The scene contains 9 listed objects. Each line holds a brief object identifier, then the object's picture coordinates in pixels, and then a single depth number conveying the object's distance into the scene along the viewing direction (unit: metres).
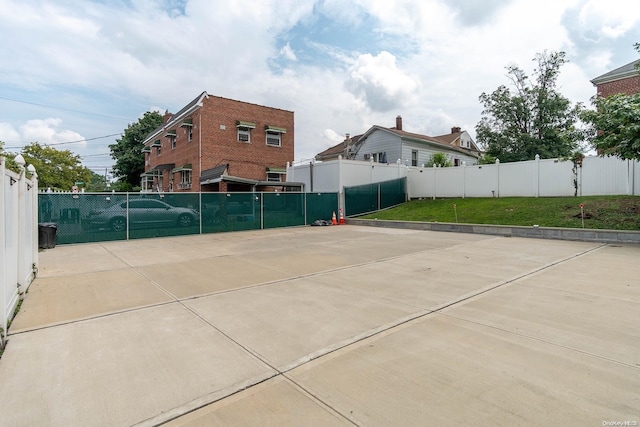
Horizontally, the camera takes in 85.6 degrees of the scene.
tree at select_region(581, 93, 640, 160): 10.34
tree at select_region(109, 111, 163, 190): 43.62
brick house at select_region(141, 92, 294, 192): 23.11
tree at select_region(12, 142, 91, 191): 35.97
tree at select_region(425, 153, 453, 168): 28.14
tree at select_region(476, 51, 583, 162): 25.44
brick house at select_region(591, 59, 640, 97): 21.12
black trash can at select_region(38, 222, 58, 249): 11.30
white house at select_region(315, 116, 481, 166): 30.83
